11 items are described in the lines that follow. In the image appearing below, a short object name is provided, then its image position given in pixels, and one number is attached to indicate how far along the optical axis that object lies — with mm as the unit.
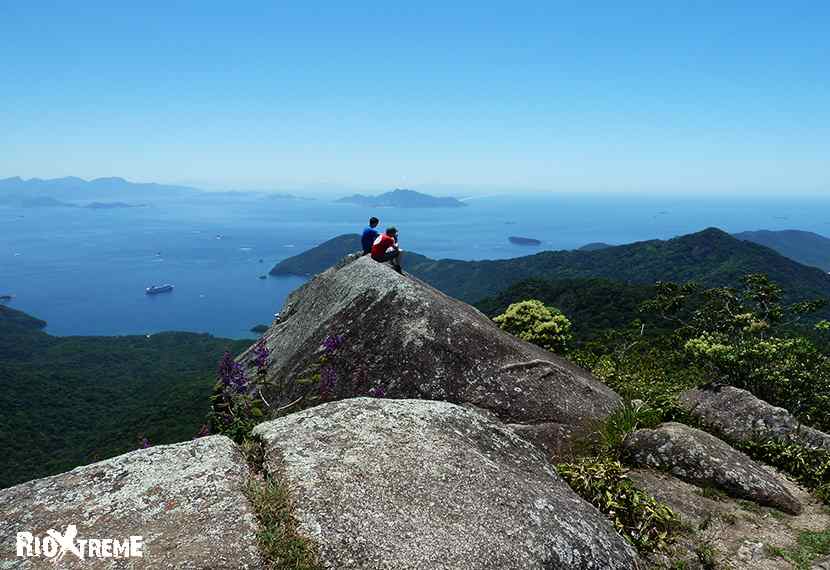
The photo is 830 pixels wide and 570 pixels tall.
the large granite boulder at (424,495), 4512
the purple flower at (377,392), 9484
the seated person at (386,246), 15000
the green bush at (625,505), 6414
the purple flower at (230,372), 7899
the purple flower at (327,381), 9789
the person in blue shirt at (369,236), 16812
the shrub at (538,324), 18719
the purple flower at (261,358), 9234
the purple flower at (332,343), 10000
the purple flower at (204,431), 7917
